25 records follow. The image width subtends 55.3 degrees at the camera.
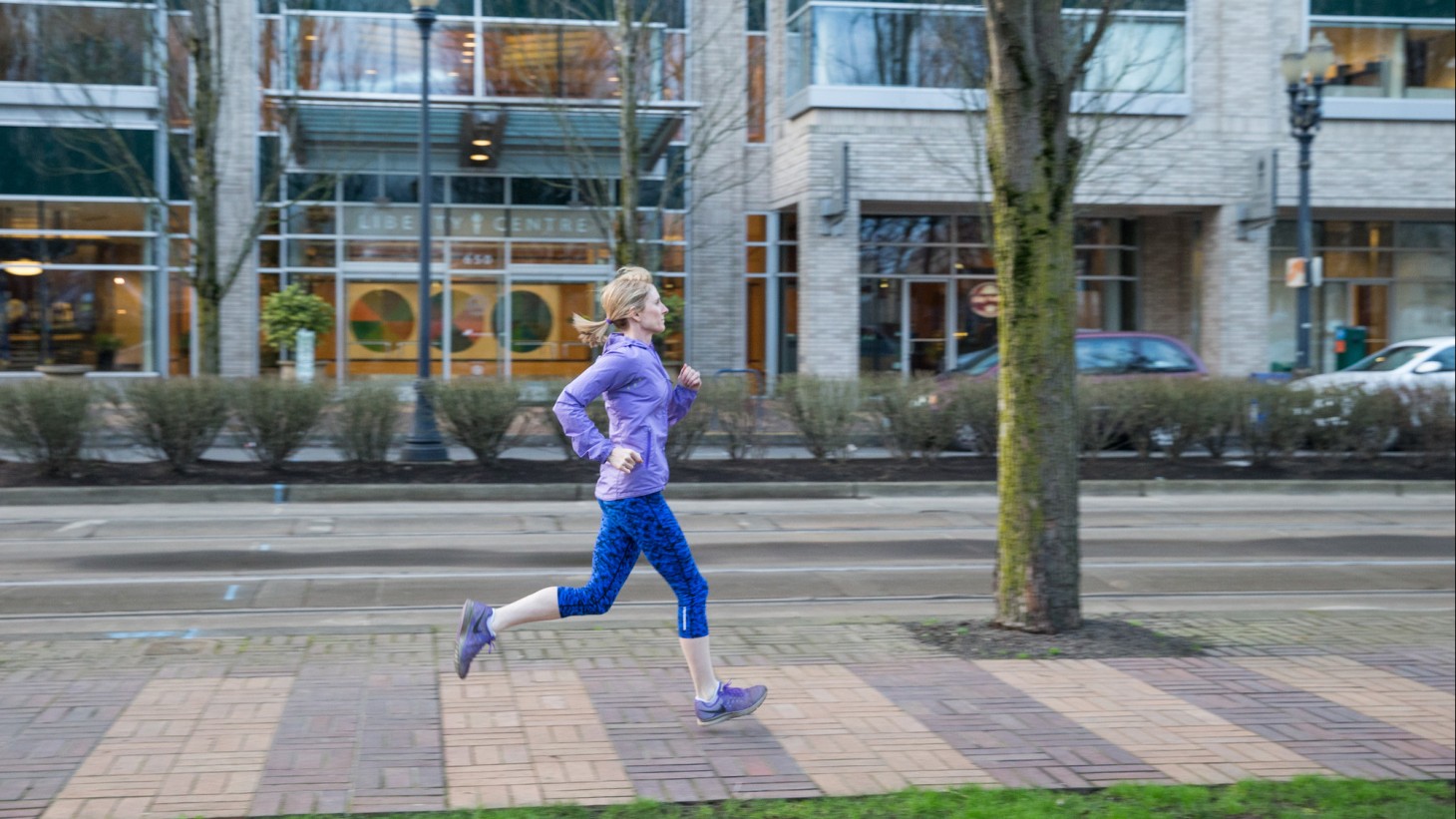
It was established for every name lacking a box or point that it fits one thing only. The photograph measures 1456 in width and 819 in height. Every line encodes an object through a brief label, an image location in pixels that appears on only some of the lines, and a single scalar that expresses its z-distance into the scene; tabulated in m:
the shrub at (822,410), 17.47
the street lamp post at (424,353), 16.98
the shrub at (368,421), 16.36
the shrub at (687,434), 16.88
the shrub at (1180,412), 18.30
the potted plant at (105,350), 26.06
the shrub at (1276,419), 18.42
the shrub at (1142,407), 18.19
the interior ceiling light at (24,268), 25.56
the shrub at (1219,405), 18.34
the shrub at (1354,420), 18.62
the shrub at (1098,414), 18.00
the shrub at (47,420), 14.96
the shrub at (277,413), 15.87
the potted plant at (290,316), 25.00
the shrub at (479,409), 16.52
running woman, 5.58
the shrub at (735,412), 17.16
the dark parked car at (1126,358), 21.34
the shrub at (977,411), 17.77
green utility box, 30.95
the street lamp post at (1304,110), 20.86
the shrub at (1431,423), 18.62
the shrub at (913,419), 17.70
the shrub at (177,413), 15.48
